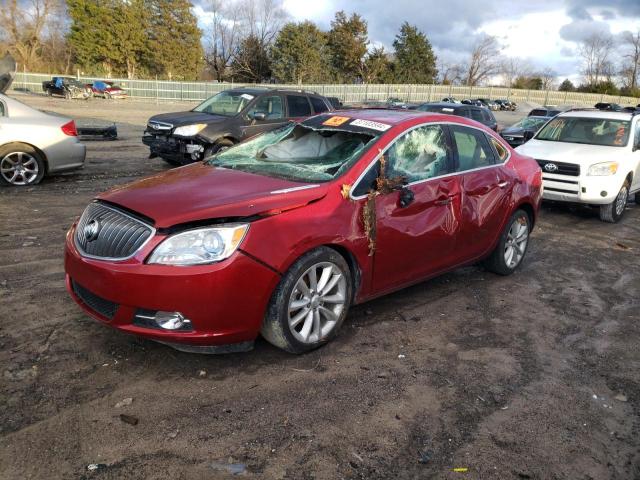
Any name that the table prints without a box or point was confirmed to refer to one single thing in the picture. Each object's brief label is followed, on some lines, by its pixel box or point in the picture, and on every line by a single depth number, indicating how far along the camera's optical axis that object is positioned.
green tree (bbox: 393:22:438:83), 69.38
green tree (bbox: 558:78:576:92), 82.69
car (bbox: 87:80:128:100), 40.69
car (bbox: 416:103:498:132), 15.82
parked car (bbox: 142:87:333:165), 10.28
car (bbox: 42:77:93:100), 38.06
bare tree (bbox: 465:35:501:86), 87.94
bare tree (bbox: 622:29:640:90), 75.56
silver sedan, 8.41
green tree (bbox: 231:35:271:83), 62.91
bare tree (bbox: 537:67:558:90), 84.75
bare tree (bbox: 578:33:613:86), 81.70
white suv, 8.48
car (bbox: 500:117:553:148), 15.00
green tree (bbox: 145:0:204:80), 55.06
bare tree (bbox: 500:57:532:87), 91.19
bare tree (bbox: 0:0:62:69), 58.62
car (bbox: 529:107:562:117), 23.86
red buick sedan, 3.18
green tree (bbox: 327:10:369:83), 64.88
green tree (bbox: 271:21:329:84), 58.16
